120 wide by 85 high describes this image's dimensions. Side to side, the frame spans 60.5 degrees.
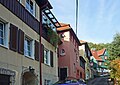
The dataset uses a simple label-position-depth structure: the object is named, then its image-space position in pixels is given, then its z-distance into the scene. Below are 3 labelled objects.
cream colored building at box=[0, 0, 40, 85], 5.05
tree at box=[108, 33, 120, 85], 14.27
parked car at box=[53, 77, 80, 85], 6.13
